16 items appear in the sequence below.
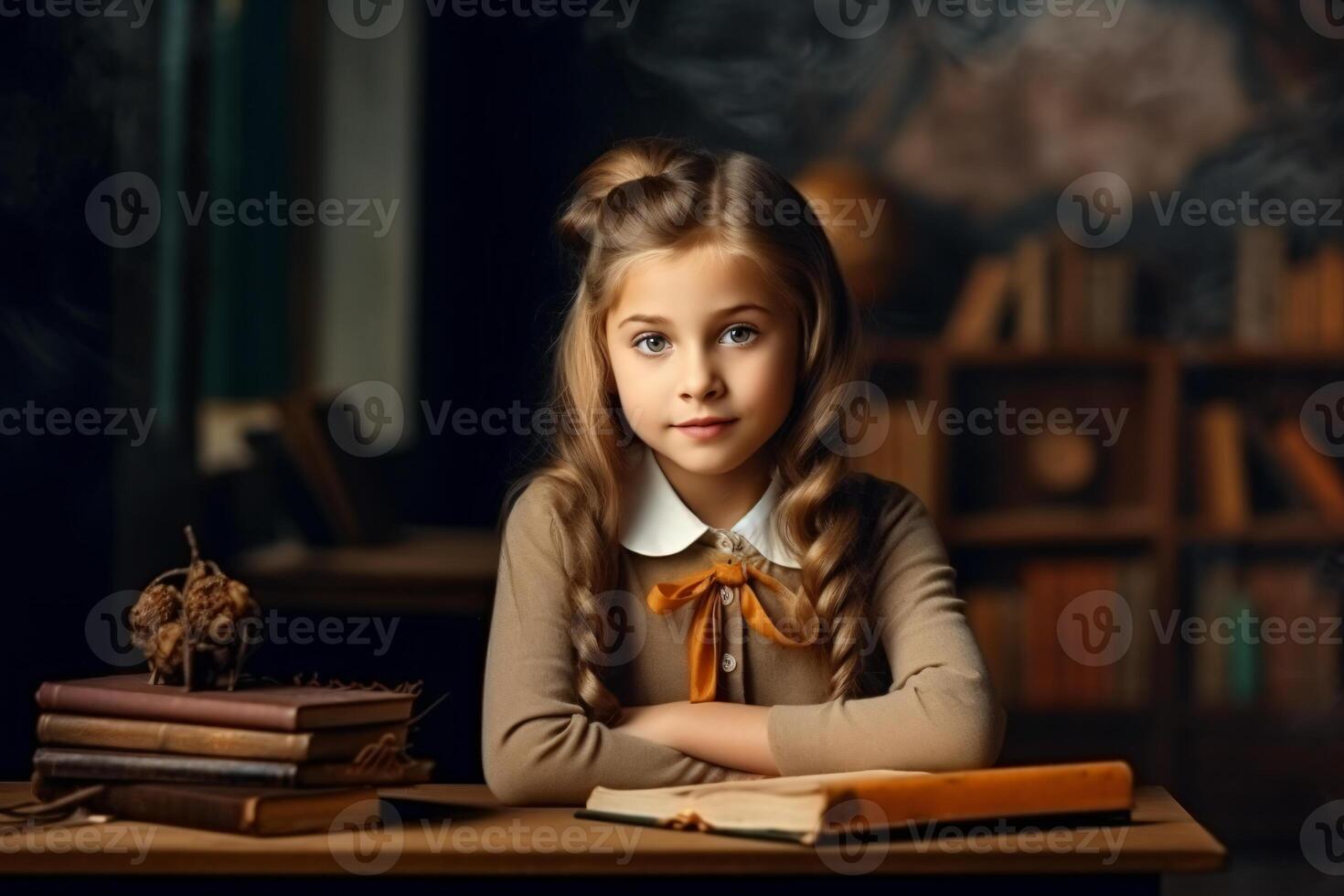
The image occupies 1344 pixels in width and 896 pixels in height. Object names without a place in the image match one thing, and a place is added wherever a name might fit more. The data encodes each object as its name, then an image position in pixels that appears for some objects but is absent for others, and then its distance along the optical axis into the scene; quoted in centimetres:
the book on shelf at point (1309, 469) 474
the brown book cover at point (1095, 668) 474
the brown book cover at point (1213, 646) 476
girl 172
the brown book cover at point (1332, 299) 470
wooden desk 139
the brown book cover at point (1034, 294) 472
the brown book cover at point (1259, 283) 473
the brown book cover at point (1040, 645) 474
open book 143
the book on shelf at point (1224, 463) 472
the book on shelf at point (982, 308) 477
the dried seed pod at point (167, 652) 161
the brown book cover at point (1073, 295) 475
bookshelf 468
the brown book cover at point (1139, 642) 472
